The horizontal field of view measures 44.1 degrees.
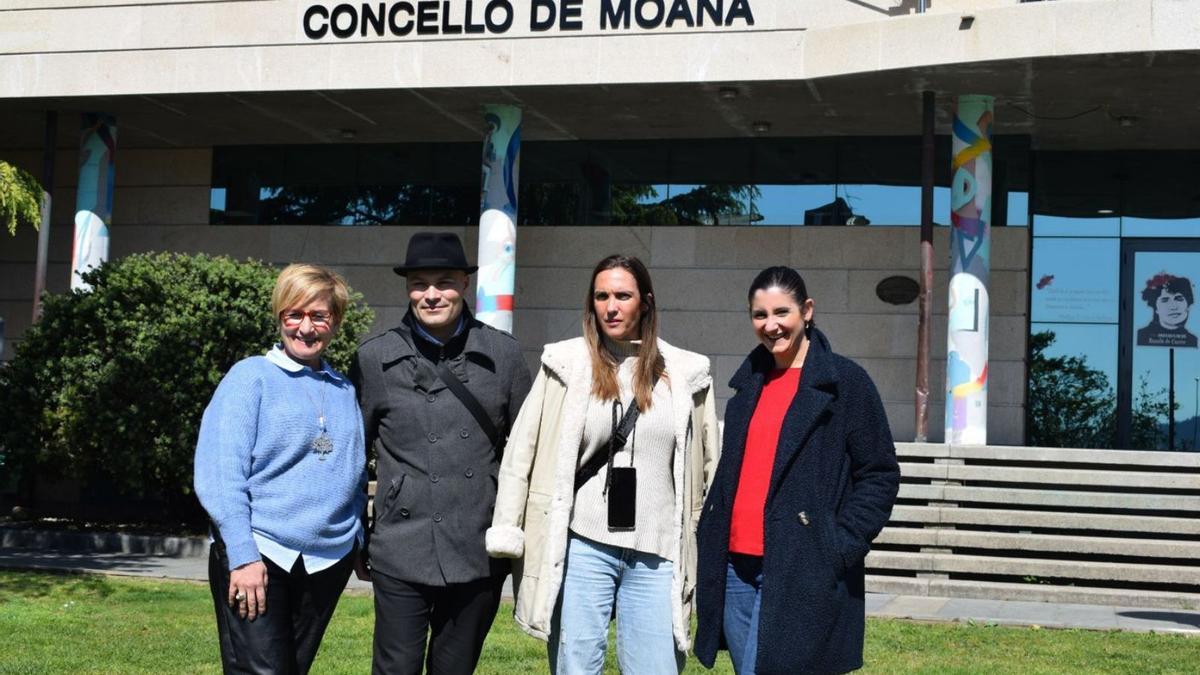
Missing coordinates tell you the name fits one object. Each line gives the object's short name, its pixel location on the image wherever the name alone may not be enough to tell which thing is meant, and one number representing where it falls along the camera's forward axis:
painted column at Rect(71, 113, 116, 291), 19.05
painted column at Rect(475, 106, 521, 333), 17.44
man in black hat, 5.02
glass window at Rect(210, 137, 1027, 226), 18.64
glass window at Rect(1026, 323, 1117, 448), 18.45
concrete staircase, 12.41
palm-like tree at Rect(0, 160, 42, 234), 10.95
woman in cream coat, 4.81
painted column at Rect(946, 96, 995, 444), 15.88
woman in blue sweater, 4.70
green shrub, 14.23
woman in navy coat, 4.69
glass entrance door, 18.22
